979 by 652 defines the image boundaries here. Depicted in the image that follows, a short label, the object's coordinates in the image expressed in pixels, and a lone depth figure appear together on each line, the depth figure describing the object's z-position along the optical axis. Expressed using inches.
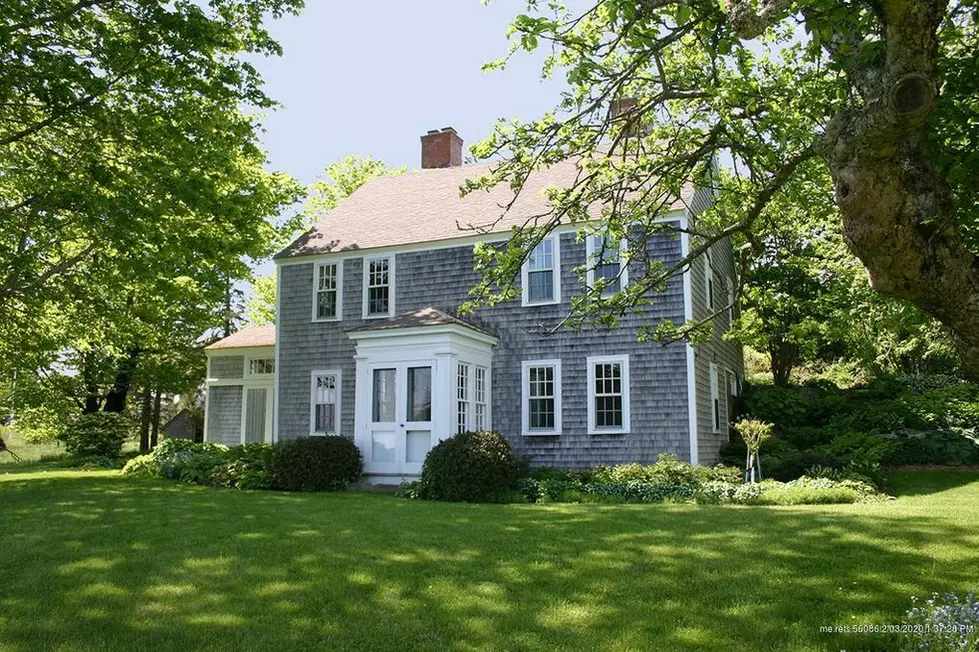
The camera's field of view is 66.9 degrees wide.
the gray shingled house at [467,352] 610.2
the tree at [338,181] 1525.6
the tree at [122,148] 443.2
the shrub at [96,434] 987.3
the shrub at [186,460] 632.4
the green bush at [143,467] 692.2
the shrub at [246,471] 589.0
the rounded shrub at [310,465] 577.6
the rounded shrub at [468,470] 516.1
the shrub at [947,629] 155.3
